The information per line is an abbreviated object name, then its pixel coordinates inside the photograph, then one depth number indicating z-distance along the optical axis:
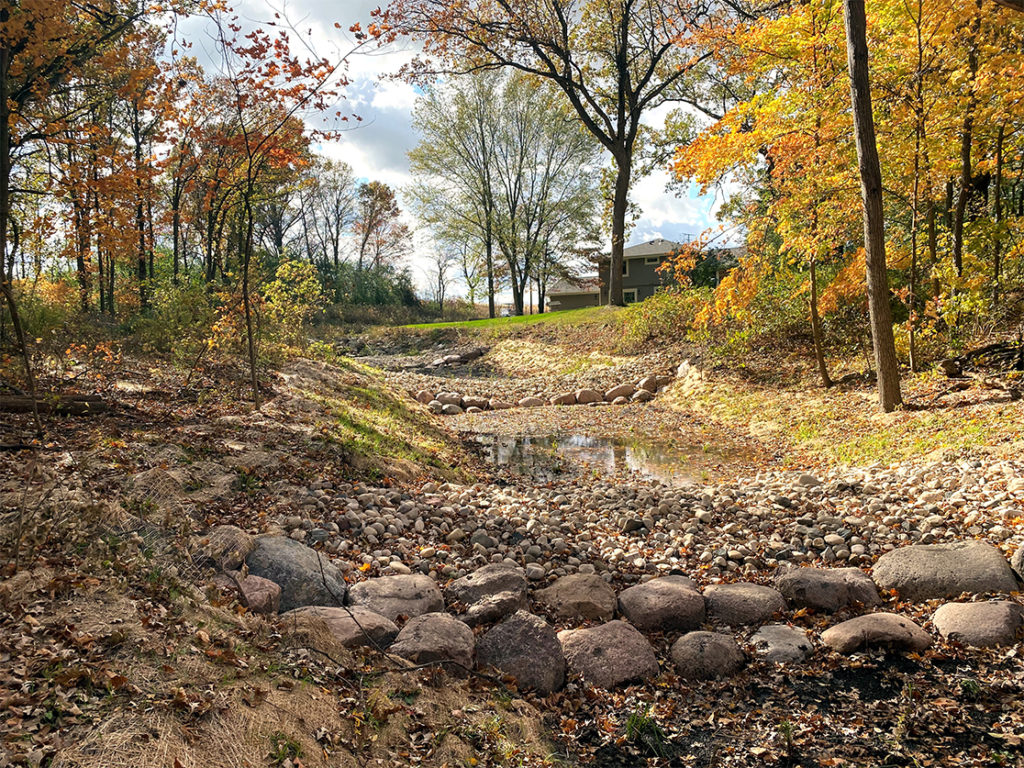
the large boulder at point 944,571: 3.76
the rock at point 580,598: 3.88
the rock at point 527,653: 3.17
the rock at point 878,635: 3.29
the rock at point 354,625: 3.15
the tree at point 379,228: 42.09
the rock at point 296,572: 3.59
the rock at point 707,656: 3.28
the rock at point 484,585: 3.94
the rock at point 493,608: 3.69
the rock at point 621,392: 13.80
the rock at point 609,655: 3.23
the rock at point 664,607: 3.75
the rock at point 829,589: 3.84
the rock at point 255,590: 3.31
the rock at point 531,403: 14.16
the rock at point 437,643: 3.11
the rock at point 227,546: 3.68
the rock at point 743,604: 3.78
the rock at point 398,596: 3.68
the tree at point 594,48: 16.20
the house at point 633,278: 37.53
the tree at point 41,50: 5.85
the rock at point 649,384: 13.80
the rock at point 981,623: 3.24
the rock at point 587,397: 14.01
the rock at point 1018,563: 3.78
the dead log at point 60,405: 5.52
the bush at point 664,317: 15.29
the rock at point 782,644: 3.34
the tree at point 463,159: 30.67
